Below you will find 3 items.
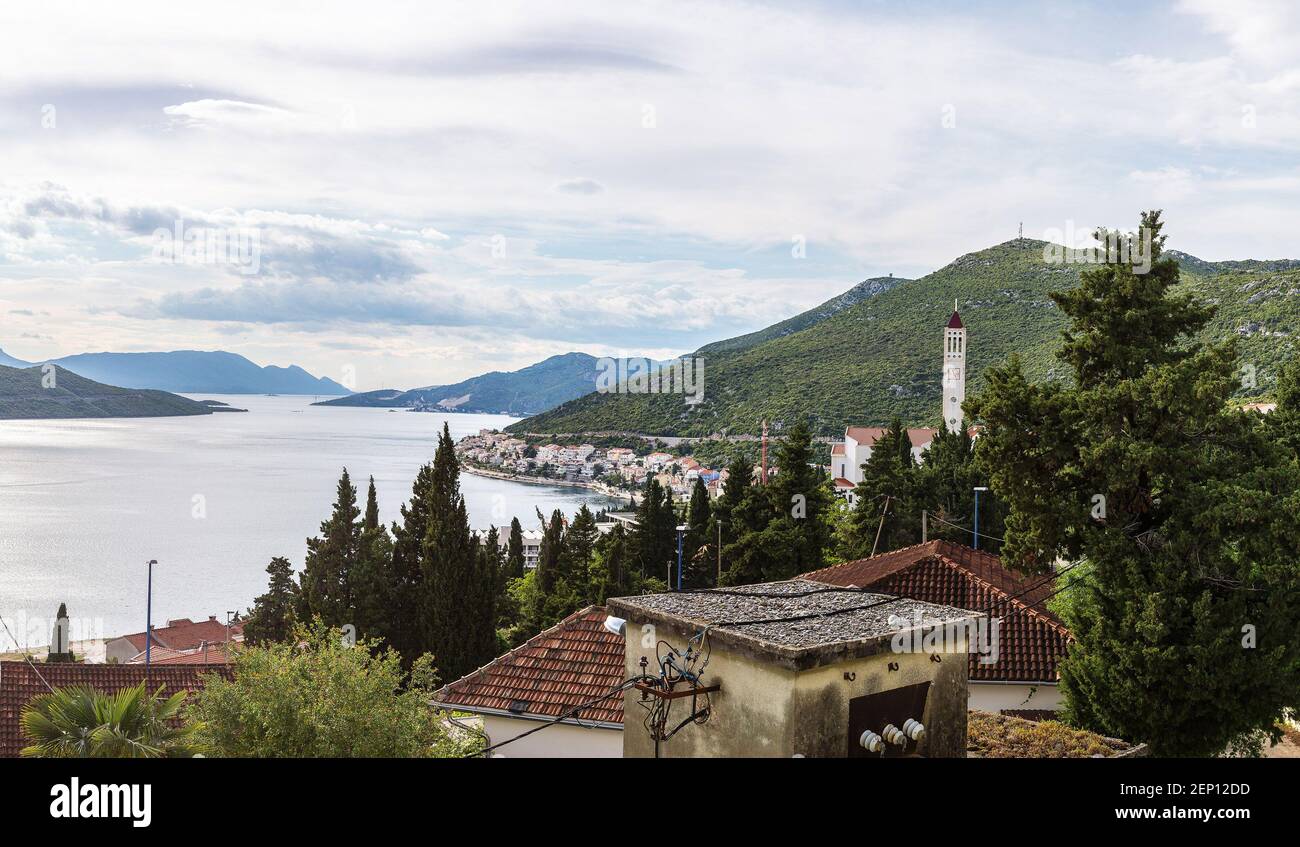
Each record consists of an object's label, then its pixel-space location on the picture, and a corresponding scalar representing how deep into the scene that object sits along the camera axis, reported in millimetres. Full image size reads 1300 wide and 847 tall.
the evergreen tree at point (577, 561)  30484
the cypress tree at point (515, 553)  46003
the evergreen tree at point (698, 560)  31938
